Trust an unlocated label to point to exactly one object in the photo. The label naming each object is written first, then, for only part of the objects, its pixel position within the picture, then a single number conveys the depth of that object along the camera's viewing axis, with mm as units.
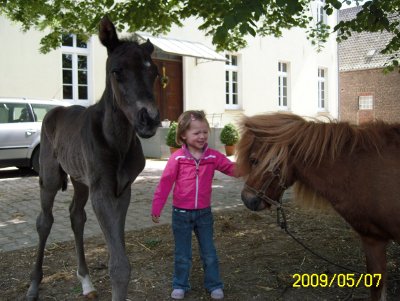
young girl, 3348
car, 9820
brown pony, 2693
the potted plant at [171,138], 13125
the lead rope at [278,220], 2915
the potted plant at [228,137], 13984
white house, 12602
